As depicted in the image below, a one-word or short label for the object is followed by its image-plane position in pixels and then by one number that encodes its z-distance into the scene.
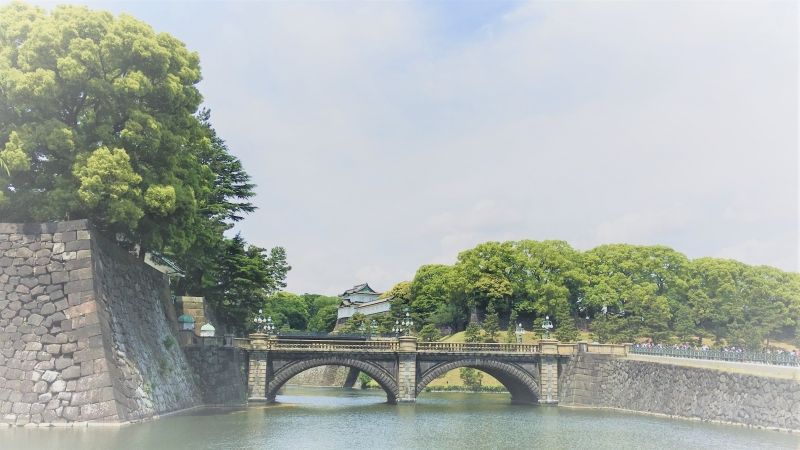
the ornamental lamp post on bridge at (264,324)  65.13
